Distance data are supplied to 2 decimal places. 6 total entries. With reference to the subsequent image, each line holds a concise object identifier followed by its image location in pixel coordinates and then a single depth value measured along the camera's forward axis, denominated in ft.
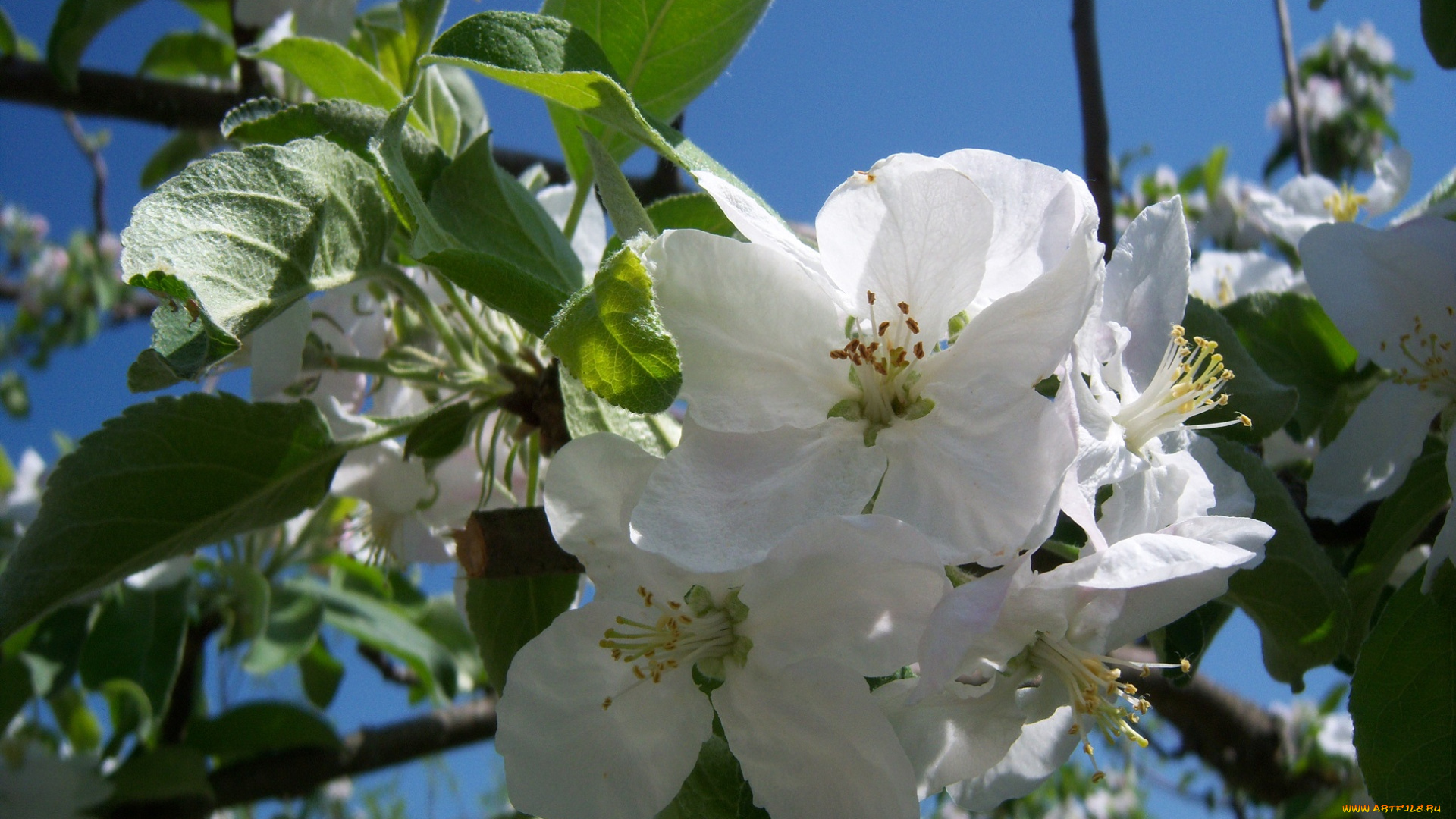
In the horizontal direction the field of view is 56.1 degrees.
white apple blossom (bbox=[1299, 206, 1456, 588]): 0.54
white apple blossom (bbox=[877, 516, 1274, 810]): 0.38
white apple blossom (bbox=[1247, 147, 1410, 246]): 0.76
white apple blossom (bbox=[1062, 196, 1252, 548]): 0.45
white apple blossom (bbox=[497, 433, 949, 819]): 0.41
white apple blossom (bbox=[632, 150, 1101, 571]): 0.40
